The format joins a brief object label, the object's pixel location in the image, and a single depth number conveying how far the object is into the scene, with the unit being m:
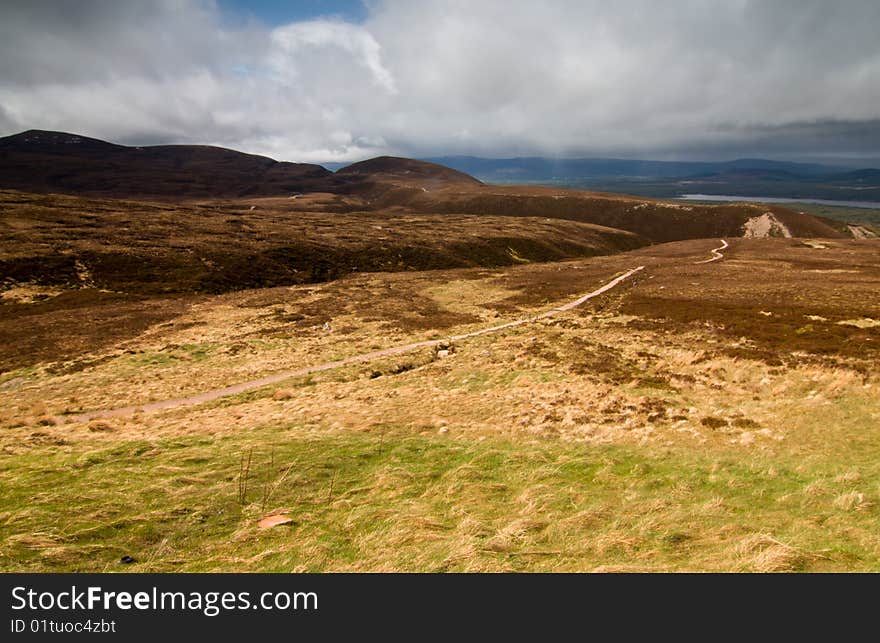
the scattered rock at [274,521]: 10.83
